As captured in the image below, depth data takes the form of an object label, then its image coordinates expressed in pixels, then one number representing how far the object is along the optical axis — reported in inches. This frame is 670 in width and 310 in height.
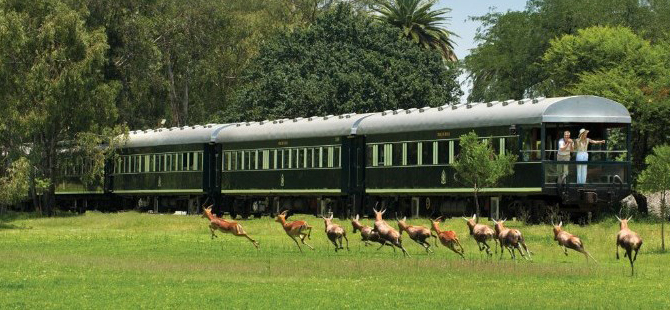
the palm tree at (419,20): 4712.1
